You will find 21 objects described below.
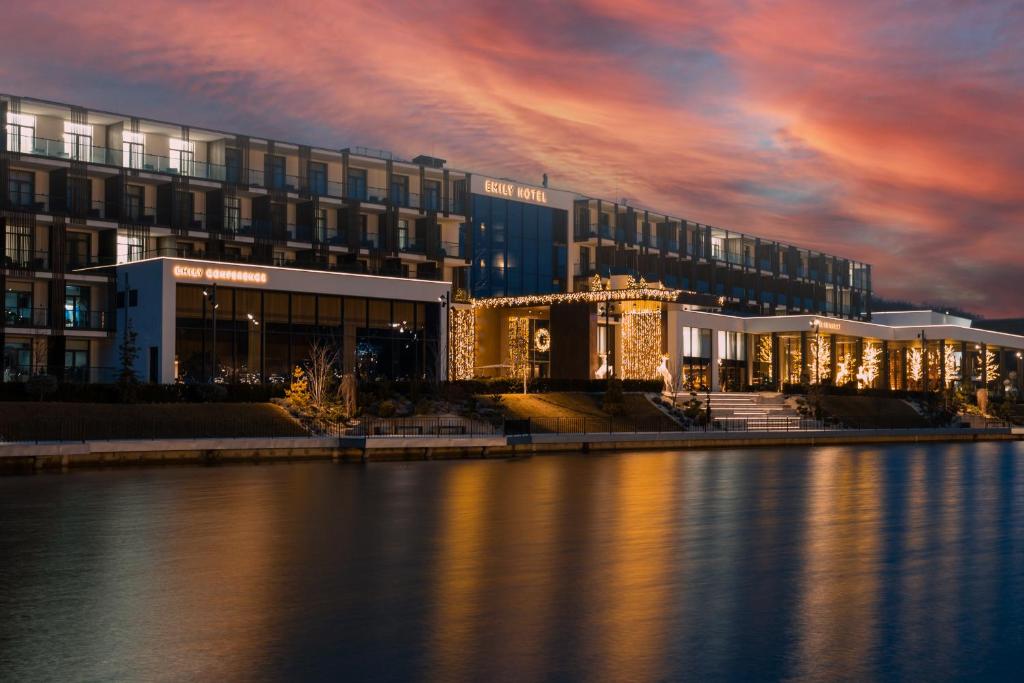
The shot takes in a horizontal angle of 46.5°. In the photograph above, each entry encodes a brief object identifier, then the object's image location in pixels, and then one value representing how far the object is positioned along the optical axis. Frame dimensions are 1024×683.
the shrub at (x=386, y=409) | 56.22
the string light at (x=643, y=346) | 79.19
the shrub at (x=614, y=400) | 65.56
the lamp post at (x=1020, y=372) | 131.99
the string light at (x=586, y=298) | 77.56
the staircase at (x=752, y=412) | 70.44
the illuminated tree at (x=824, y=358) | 100.62
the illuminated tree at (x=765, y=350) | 102.06
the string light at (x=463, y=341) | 81.75
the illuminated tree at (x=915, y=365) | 113.62
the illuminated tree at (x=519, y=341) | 86.62
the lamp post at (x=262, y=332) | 66.00
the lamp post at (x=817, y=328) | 84.13
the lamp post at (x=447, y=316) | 72.94
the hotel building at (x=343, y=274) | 64.88
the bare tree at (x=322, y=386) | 53.94
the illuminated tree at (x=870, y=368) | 104.38
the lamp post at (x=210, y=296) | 63.22
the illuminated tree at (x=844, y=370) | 105.48
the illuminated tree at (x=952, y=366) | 115.62
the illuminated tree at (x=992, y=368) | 121.46
